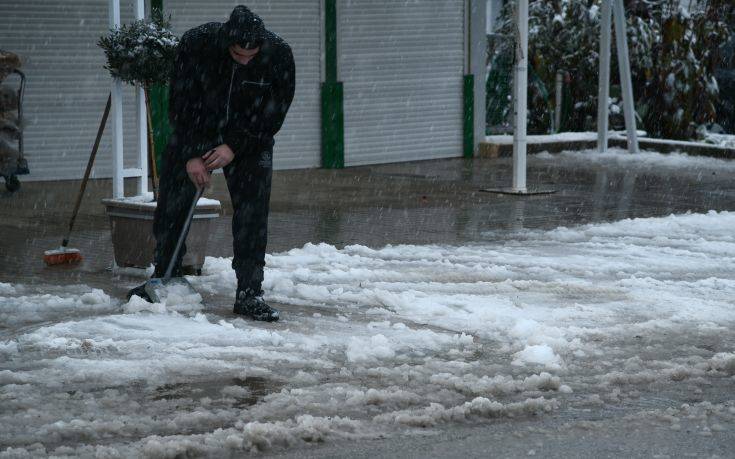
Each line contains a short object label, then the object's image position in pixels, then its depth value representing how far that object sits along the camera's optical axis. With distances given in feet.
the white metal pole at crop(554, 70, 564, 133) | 74.30
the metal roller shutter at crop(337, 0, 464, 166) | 61.72
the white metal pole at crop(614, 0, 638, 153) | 64.23
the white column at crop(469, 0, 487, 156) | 66.74
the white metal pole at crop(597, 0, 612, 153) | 64.75
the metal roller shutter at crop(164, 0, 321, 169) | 58.65
